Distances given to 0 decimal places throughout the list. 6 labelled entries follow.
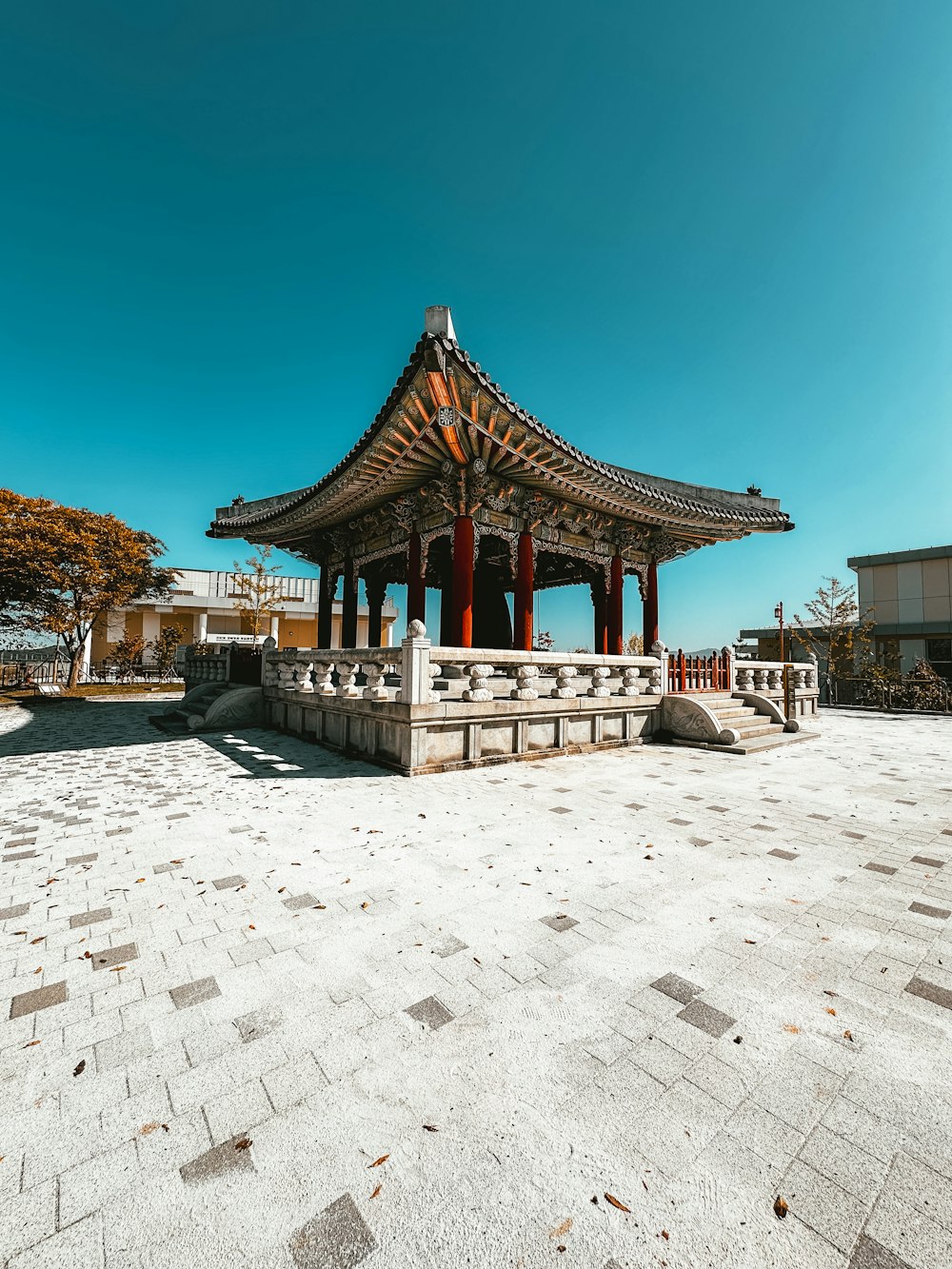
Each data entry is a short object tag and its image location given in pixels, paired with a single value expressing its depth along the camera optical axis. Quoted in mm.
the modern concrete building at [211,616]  38438
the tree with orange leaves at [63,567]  22172
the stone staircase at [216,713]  12258
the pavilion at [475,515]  8773
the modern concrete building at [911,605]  24938
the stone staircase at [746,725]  10141
